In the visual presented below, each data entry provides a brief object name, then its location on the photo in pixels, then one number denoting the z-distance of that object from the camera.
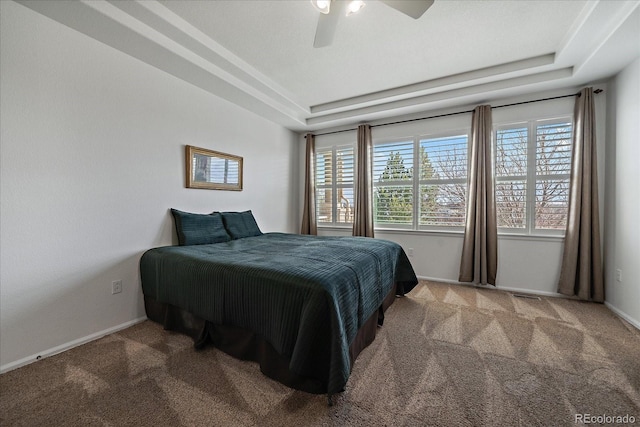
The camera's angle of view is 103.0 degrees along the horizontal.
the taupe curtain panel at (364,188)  4.20
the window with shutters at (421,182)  3.72
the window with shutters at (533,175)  3.15
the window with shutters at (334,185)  4.56
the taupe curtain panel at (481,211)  3.36
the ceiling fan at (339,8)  1.65
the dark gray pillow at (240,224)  3.23
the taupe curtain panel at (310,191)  4.78
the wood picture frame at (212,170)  2.99
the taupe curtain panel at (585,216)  2.89
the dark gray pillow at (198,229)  2.72
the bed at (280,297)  1.42
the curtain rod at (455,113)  3.08
